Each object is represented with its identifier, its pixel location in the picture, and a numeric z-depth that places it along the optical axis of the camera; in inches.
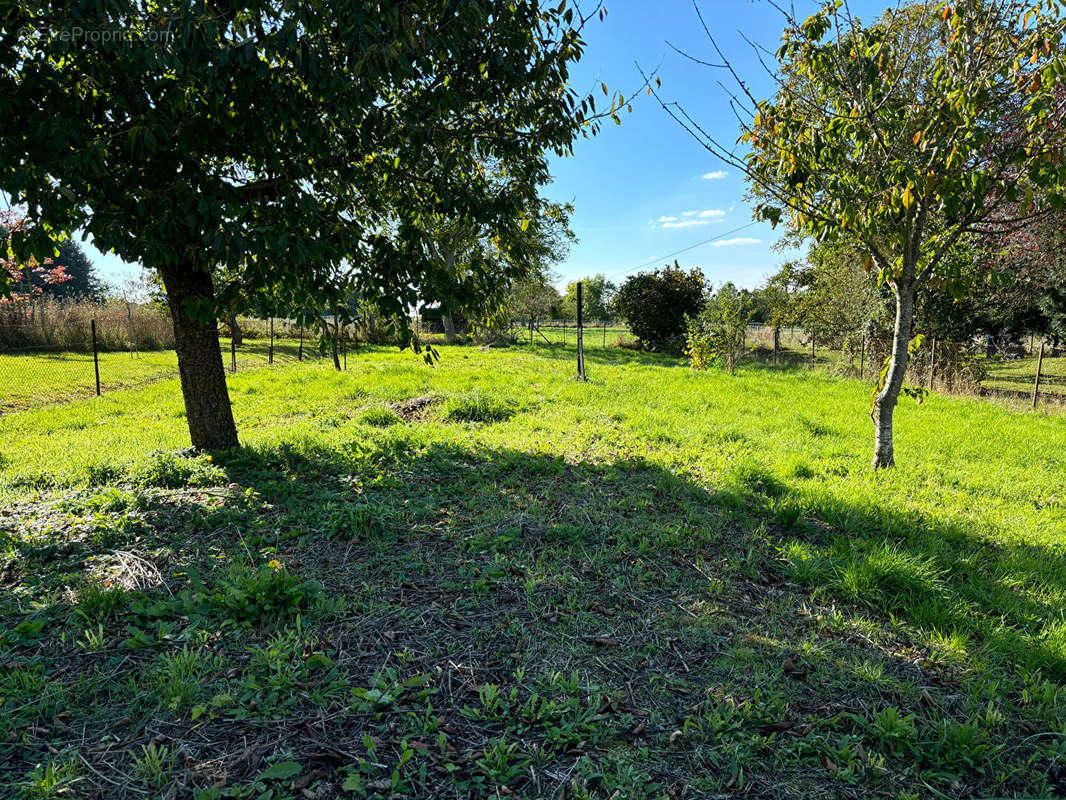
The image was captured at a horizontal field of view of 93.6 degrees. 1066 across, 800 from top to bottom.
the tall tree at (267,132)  129.5
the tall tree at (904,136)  155.7
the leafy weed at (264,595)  109.0
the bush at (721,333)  617.6
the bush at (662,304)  954.7
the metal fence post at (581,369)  506.7
